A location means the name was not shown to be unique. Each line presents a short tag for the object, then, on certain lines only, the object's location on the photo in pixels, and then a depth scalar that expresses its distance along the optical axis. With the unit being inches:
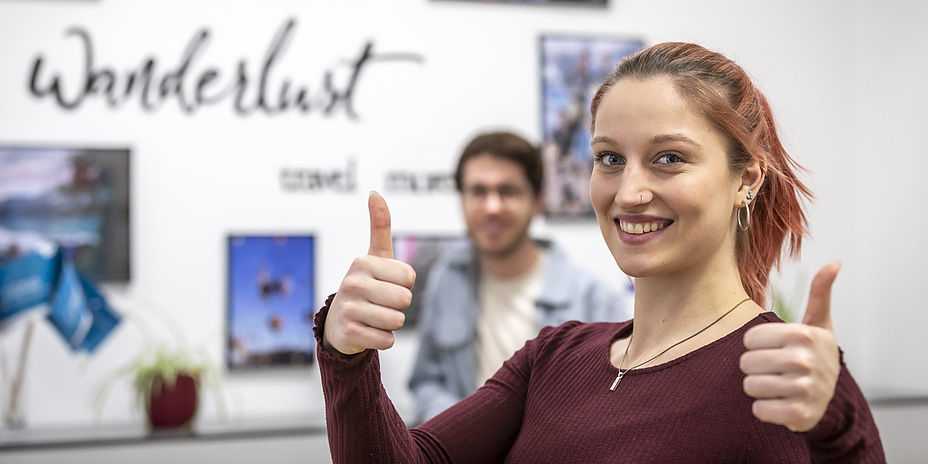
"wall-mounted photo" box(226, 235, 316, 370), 116.8
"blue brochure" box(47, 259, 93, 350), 107.9
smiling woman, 38.1
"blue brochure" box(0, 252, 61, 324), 107.7
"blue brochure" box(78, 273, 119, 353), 109.8
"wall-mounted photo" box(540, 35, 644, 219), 127.3
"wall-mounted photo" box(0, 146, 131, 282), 112.1
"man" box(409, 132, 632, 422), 99.3
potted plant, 106.3
